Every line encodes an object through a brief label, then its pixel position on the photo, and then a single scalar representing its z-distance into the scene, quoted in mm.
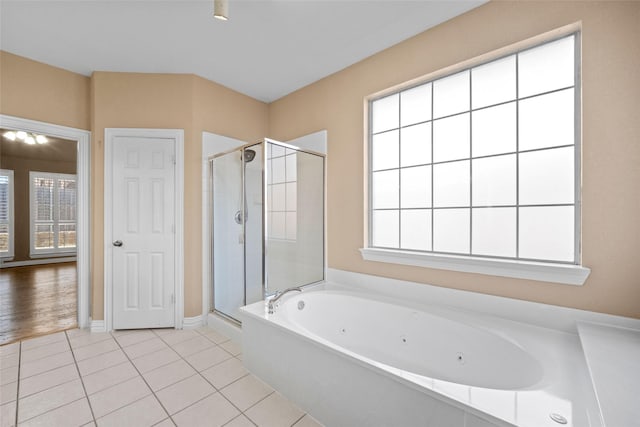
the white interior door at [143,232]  2662
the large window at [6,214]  5391
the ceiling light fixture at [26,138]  4055
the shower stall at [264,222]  2400
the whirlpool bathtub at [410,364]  1024
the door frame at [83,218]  2656
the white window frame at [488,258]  1557
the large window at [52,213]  5793
